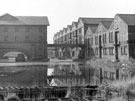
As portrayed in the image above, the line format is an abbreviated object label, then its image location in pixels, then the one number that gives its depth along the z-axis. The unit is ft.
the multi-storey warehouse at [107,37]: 112.66
